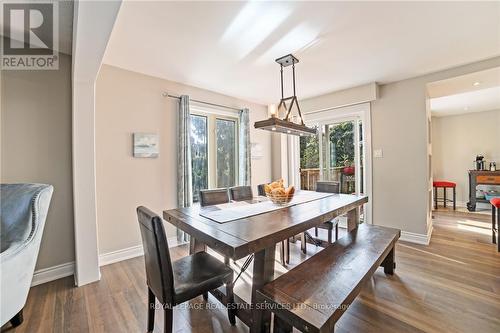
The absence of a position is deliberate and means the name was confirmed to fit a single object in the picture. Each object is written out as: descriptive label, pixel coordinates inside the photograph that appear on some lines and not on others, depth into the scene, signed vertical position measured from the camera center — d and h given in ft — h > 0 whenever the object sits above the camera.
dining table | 4.49 -1.41
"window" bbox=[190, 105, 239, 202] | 12.40 +1.19
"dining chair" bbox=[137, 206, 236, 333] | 4.38 -2.49
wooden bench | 3.80 -2.51
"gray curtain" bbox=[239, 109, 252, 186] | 13.55 +1.04
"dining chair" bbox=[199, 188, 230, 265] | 8.54 -1.16
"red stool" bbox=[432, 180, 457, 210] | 17.35 -1.64
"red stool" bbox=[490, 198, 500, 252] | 9.53 -2.53
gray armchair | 4.78 -1.71
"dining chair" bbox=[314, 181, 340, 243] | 9.41 -1.11
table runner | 6.08 -1.34
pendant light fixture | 7.27 +1.53
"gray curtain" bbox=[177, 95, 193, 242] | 10.82 +0.47
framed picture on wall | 9.87 +1.10
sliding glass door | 13.37 +0.76
